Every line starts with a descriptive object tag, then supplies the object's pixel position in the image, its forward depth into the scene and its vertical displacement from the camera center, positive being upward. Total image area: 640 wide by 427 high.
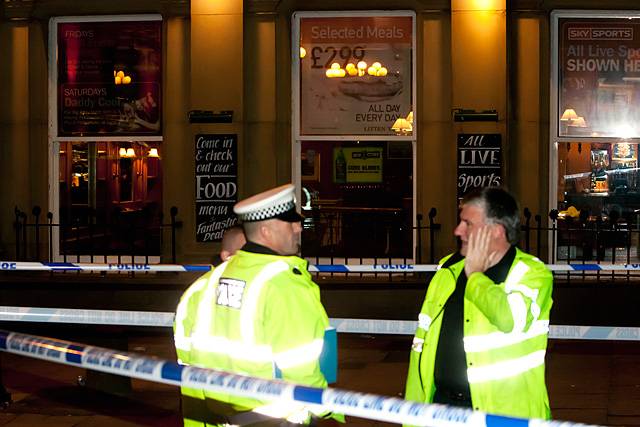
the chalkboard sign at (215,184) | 15.15 +0.03
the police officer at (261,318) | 4.04 -0.50
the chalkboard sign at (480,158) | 14.79 +0.37
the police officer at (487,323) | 4.49 -0.58
